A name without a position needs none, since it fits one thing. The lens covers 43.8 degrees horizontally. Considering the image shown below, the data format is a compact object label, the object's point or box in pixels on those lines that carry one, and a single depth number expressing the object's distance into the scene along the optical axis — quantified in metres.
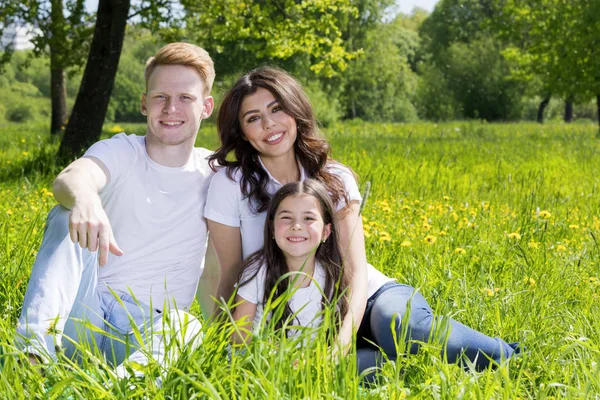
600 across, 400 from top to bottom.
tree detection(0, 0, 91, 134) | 11.65
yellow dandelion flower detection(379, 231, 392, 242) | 3.87
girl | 2.78
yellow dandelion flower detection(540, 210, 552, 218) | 4.37
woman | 2.86
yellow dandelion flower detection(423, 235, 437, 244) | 3.86
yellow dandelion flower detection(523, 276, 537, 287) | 3.35
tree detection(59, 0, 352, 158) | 8.99
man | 2.74
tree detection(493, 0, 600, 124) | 19.45
